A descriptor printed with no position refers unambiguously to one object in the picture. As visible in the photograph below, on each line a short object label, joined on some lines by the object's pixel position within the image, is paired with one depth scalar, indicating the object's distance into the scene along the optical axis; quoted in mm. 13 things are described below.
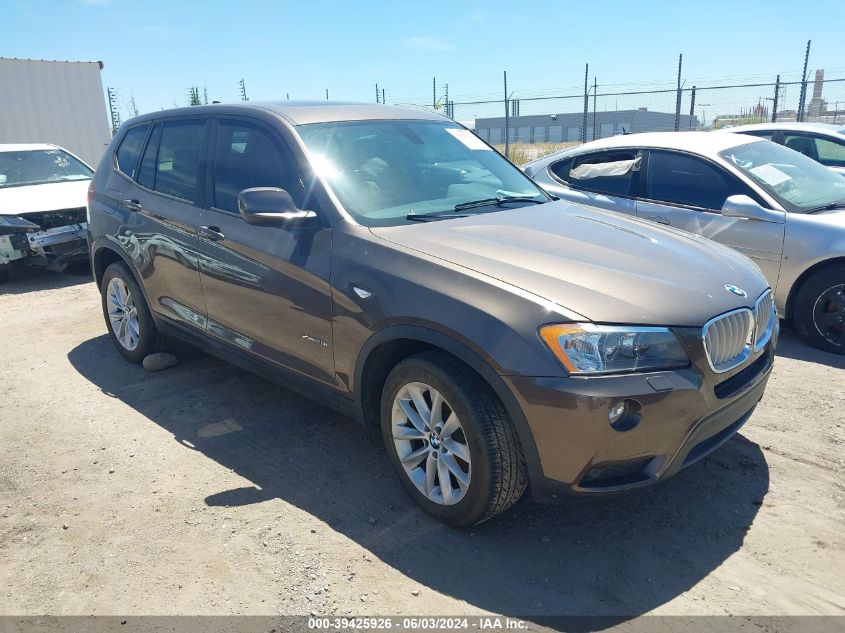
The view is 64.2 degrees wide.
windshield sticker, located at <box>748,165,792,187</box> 5555
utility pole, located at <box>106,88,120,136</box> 20250
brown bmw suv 2574
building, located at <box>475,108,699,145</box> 27333
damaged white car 7809
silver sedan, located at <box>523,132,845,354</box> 5105
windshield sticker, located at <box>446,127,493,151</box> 4383
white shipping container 13641
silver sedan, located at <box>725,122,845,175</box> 7832
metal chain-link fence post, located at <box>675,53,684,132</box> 15086
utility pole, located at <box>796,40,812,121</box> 14284
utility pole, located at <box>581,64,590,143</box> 15700
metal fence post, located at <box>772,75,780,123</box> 15242
